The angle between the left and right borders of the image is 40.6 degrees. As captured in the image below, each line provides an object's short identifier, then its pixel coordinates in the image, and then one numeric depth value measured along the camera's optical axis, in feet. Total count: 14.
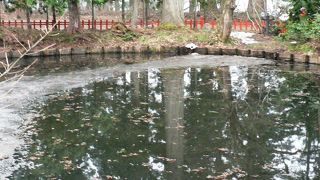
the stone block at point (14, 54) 62.08
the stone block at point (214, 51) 64.34
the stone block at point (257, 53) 61.67
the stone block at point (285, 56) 57.67
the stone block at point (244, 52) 62.64
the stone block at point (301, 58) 55.57
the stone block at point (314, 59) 54.47
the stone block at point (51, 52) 64.51
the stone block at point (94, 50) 67.15
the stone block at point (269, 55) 60.35
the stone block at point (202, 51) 65.26
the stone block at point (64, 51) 65.68
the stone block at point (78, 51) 66.44
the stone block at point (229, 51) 63.66
